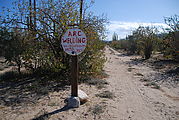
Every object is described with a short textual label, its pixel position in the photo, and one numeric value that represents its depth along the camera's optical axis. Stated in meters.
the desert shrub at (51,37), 6.09
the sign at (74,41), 3.97
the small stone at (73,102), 4.11
